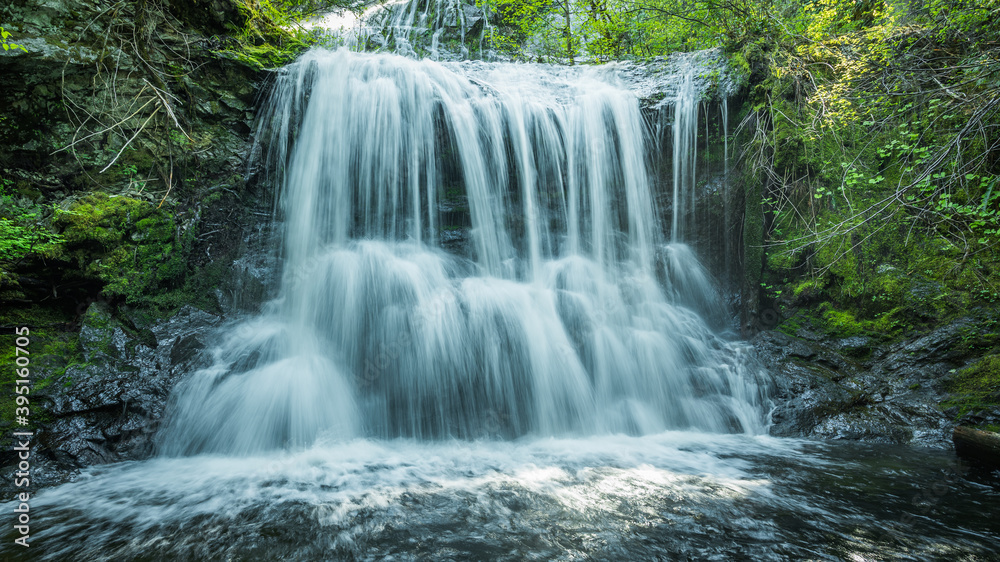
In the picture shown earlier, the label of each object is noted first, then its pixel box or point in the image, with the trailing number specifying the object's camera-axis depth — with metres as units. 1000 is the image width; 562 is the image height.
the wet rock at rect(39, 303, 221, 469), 3.53
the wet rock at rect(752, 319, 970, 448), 4.03
